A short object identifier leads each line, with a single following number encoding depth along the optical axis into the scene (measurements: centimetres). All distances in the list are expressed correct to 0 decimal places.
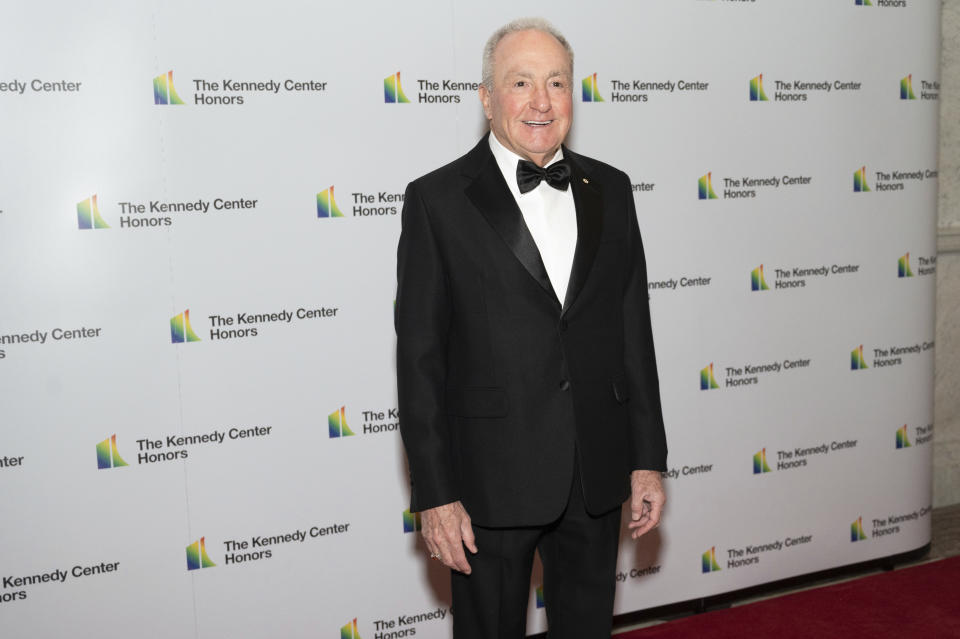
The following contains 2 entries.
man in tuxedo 187
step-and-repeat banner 264
